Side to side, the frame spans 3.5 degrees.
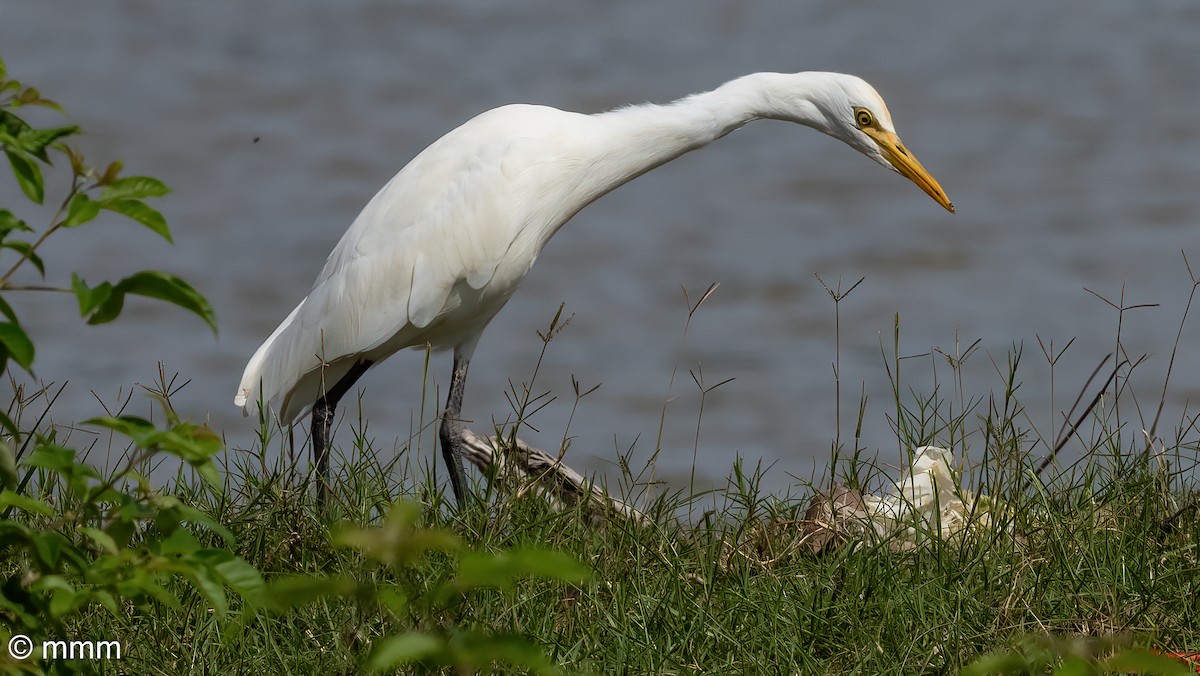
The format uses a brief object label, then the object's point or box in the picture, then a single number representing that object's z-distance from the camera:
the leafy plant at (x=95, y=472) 6.65
